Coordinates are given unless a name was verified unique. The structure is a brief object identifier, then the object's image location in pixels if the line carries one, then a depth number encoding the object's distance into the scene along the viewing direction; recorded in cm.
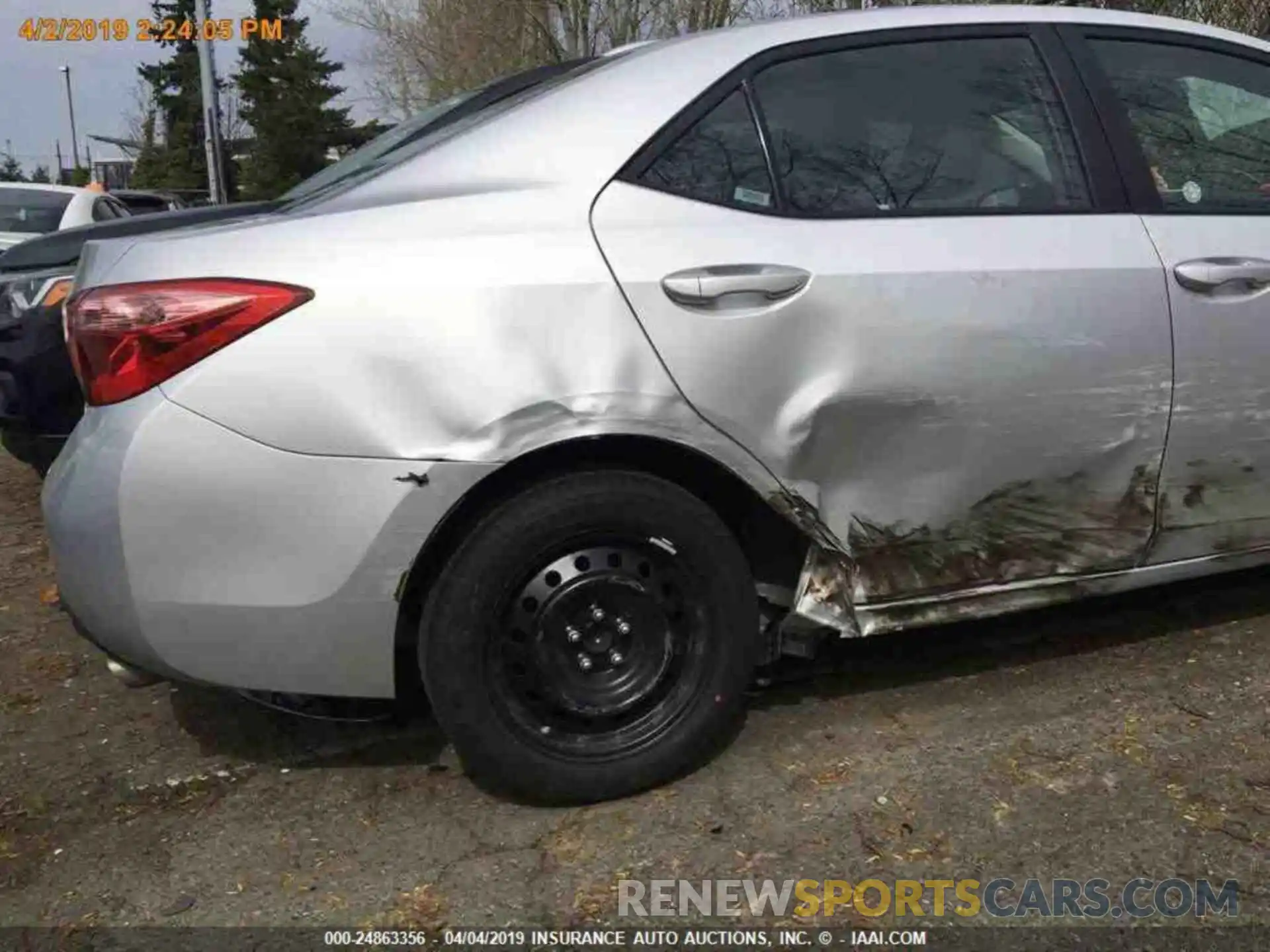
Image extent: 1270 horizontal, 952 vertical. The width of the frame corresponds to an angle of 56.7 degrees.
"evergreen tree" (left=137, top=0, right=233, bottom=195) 3981
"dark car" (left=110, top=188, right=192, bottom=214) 1595
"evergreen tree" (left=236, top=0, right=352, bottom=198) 3666
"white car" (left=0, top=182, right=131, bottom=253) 859
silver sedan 233
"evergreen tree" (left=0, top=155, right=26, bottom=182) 4674
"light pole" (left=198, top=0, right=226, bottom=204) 2020
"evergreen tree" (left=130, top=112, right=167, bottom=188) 3991
